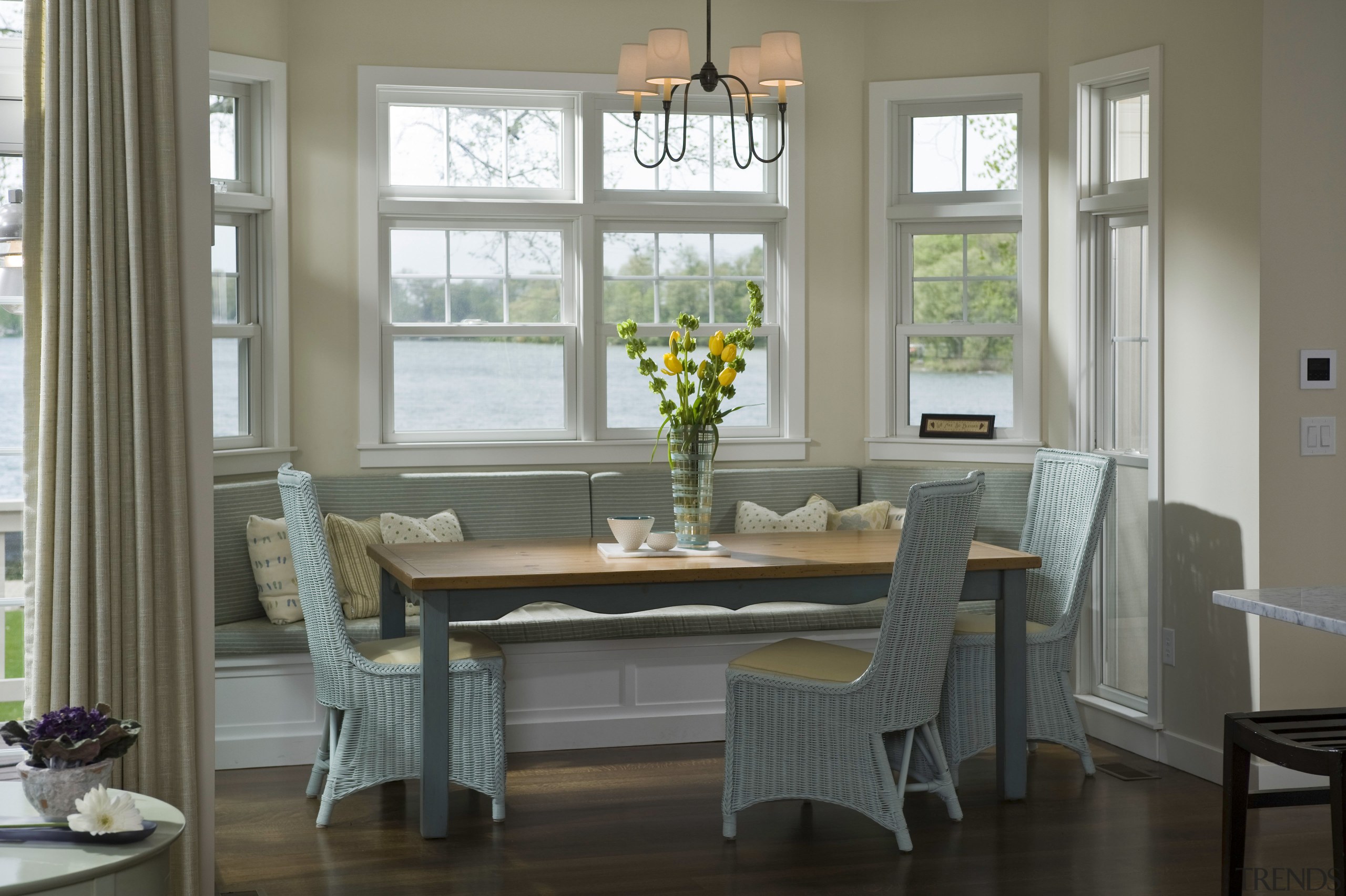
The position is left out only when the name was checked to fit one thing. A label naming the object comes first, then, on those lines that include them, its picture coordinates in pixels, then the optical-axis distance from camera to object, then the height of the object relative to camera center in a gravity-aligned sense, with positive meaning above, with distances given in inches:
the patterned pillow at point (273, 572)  175.2 -20.6
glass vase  156.9 -7.5
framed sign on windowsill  207.0 -1.3
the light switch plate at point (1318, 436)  155.6 -2.0
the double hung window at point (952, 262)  205.3 +25.0
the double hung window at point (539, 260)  199.9 +25.0
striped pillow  178.1 -20.2
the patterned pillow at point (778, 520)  201.6 -15.6
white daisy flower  83.5 -25.5
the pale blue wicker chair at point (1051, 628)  158.1 -26.1
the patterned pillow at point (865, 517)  198.7 -15.0
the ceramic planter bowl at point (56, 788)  87.0 -24.6
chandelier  157.2 +42.8
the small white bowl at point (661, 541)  153.6 -14.4
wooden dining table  140.6 -18.5
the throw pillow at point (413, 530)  185.3 -15.9
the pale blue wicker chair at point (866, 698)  136.7 -29.8
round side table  79.0 -27.6
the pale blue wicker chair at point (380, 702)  144.6 -31.5
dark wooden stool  103.3 -26.6
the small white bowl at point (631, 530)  153.1 -13.0
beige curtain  104.7 +3.1
